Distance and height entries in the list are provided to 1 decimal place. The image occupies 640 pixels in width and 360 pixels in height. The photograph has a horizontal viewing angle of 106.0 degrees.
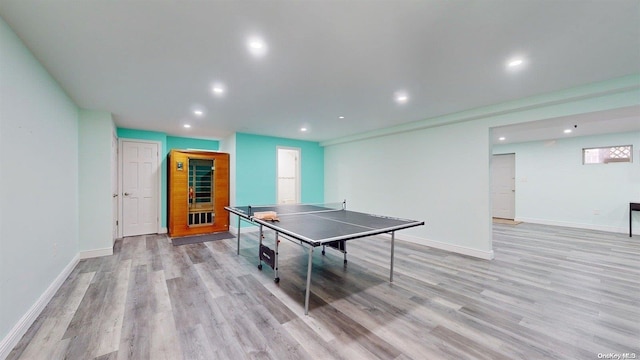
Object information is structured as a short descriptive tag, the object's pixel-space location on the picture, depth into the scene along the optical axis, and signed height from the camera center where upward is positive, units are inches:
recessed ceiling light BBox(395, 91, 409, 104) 127.0 +45.9
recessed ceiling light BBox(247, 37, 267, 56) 79.3 +46.2
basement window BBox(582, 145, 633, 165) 226.4 +24.8
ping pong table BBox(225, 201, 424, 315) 90.8 -20.6
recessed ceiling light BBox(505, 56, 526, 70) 90.9 +45.5
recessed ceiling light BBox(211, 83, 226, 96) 116.7 +46.3
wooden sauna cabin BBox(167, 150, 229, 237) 208.8 -10.5
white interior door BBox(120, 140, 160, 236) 207.6 -5.4
